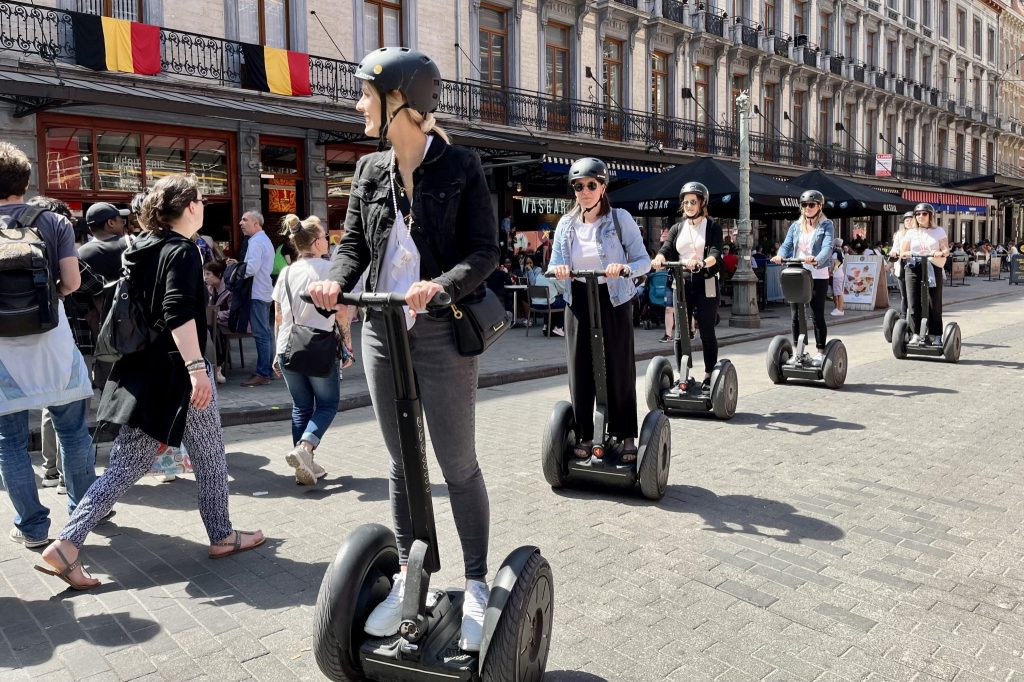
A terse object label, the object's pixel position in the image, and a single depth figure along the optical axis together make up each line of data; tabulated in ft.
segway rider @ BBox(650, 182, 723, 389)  21.72
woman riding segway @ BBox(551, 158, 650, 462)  16.08
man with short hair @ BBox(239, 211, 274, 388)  29.25
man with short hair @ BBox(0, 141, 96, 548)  12.89
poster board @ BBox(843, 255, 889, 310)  59.82
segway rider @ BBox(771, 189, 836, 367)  25.96
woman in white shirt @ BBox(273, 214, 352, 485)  17.30
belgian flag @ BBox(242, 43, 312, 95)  49.52
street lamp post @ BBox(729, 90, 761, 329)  48.34
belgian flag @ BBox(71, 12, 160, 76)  42.37
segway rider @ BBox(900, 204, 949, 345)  32.14
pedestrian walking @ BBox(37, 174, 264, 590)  12.14
